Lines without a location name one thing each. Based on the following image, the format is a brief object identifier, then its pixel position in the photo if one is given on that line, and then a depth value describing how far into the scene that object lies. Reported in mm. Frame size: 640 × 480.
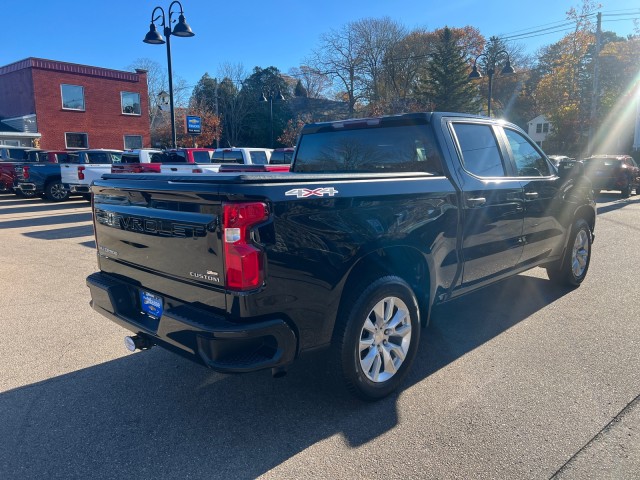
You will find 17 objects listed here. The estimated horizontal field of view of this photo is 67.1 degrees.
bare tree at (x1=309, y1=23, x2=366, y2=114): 44541
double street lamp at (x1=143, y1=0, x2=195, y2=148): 14203
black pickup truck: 2654
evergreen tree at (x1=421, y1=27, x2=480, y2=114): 42250
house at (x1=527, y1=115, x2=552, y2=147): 66312
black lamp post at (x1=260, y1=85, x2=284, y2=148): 47766
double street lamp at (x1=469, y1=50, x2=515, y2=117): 22172
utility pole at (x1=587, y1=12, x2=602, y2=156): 29000
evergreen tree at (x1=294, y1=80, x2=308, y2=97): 58784
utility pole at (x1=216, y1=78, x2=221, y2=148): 43428
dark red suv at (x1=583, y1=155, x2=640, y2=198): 17844
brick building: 28859
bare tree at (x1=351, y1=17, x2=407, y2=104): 44125
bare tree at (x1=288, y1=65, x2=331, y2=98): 47372
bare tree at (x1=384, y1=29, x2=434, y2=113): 44969
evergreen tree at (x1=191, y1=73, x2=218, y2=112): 50406
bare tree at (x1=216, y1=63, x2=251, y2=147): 49188
